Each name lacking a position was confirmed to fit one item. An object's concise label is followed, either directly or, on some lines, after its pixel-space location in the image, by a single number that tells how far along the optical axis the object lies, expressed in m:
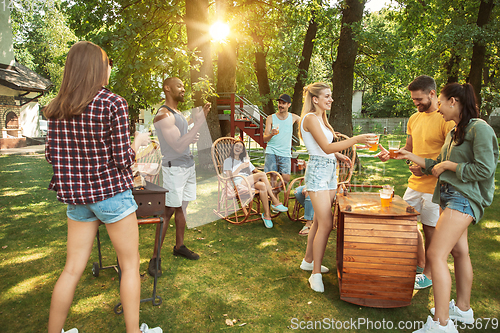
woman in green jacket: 2.28
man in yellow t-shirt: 3.01
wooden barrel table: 2.65
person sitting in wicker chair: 5.19
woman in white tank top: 3.07
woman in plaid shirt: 1.88
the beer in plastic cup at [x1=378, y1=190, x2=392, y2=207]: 3.00
